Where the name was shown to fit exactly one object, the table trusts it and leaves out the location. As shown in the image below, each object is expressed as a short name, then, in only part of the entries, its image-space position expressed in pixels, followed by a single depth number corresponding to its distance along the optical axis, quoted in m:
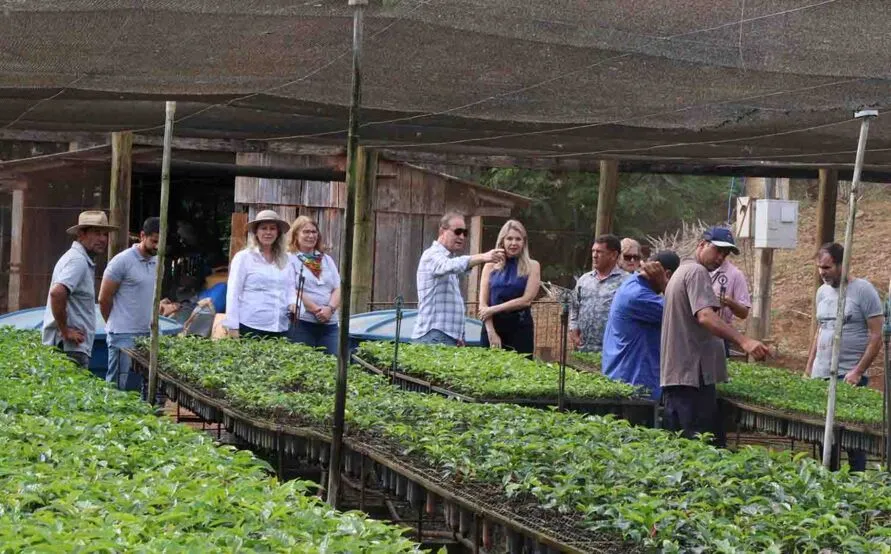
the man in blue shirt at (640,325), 8.85
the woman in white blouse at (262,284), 10.29
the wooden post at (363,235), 14.55
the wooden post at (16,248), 17.67
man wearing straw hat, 9.11
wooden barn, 16.23
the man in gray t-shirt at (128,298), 9.79
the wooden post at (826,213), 14.86
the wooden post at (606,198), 14.58
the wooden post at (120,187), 14.52
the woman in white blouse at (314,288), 10.77
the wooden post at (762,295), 20.06
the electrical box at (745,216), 19.48
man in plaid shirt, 10.08
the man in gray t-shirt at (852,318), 9.53
